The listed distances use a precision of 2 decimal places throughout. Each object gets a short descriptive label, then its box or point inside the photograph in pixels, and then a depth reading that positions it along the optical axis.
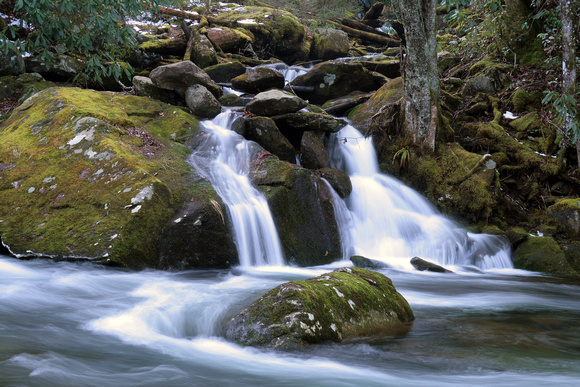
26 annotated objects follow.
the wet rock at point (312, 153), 9.37
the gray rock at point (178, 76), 9.45
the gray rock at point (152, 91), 9.71
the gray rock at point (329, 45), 18.89
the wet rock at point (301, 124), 9.53
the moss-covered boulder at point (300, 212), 7.17
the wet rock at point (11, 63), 9.75
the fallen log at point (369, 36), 22.44
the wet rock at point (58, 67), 10.48
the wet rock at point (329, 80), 12.75
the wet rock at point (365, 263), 7.27
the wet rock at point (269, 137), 9.08
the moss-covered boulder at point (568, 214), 7.79
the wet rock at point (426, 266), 7.31
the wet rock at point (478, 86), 12.02
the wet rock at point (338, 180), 8.45
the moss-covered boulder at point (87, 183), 5.64
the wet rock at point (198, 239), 5.97
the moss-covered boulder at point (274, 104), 9.39
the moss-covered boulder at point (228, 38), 15.51
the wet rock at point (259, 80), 11.34
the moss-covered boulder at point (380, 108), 10.16
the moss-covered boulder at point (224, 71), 12.78
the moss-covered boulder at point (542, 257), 7.48
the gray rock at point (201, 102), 9.47
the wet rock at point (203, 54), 13.14
